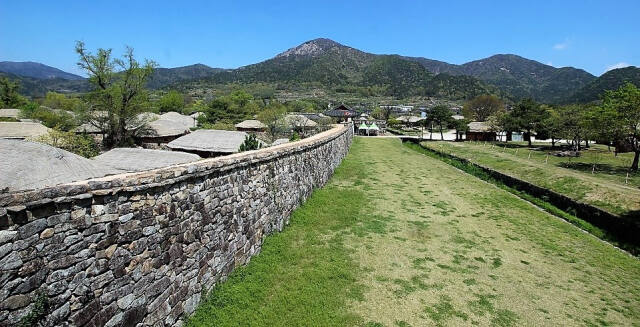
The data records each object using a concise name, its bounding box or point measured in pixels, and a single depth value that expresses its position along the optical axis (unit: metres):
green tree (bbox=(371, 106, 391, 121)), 85.26
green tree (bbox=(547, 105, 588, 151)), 30.42
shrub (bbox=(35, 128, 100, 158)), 21.30
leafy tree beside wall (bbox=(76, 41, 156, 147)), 30.61
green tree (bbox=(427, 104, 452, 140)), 46.81
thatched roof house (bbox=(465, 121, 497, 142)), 47.62
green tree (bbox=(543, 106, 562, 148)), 32.75
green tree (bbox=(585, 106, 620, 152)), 23.65
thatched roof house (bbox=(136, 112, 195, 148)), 31.38
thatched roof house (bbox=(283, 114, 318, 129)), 43.47
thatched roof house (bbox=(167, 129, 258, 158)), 22.32
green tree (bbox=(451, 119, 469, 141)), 43.62
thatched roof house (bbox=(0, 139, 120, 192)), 9.80
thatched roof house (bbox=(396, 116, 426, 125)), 72.74
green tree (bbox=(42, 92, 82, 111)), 61.45
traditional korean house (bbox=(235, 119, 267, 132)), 44.44
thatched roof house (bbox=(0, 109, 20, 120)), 39.03
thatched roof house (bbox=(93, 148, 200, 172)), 15.07
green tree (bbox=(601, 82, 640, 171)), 22.62
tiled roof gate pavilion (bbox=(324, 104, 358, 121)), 51.53
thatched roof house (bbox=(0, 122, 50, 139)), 23.32
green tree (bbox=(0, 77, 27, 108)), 55.05
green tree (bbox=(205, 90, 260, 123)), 56.52
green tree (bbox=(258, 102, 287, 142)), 42.90
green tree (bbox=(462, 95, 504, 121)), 79.13
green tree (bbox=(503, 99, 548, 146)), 38.81
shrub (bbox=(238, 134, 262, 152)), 21.27
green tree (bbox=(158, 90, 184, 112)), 76.88
